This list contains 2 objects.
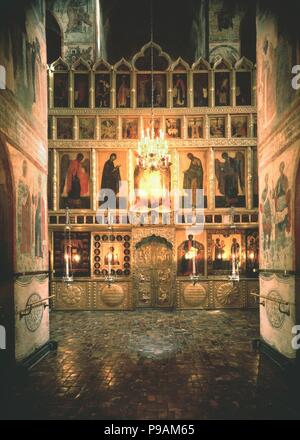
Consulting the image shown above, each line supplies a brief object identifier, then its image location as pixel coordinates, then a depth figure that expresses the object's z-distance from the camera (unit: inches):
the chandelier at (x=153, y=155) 314.8
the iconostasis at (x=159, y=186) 453.7
